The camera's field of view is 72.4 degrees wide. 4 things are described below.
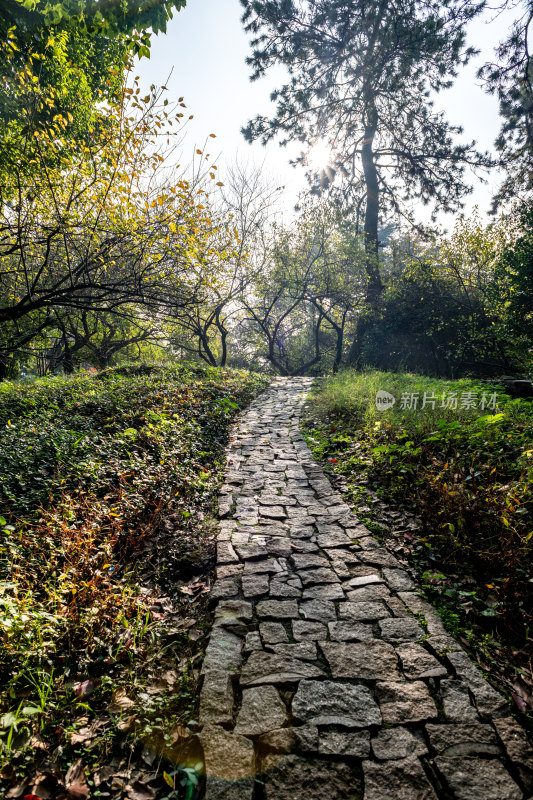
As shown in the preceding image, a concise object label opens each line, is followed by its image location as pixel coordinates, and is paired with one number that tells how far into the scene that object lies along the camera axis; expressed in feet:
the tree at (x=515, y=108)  33.06
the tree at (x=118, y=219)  16.10
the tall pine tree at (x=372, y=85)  38.24
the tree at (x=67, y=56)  15.55
